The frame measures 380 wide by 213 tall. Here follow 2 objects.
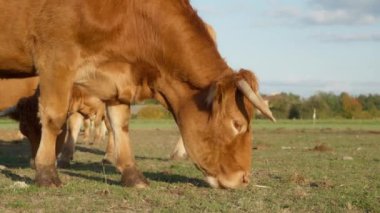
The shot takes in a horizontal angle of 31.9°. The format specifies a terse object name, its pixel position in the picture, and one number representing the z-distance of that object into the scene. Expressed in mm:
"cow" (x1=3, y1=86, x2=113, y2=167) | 12305
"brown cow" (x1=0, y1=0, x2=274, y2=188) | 8250
